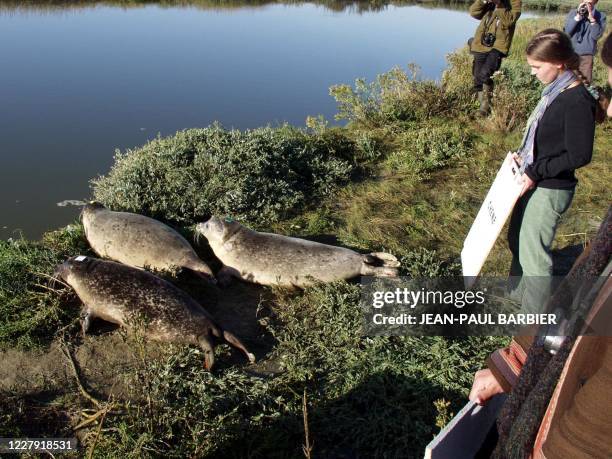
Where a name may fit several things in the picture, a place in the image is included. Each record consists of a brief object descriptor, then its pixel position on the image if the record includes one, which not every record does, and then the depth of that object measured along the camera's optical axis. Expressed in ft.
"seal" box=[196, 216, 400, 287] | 15.64
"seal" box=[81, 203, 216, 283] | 16.06
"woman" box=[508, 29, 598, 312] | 11.73
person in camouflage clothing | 27.17
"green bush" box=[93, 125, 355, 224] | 19.72
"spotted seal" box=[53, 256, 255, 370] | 13.23
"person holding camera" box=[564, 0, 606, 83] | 27.04
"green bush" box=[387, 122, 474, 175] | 24.36
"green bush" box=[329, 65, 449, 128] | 30.07
